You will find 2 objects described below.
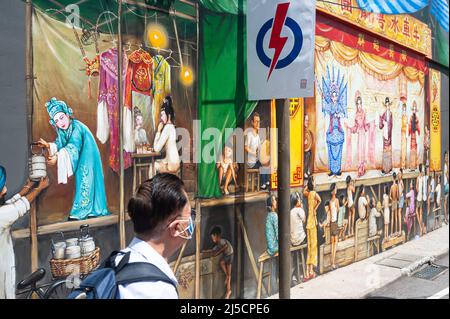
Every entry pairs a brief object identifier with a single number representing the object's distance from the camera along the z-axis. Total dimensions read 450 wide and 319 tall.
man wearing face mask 2.09
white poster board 4.38
